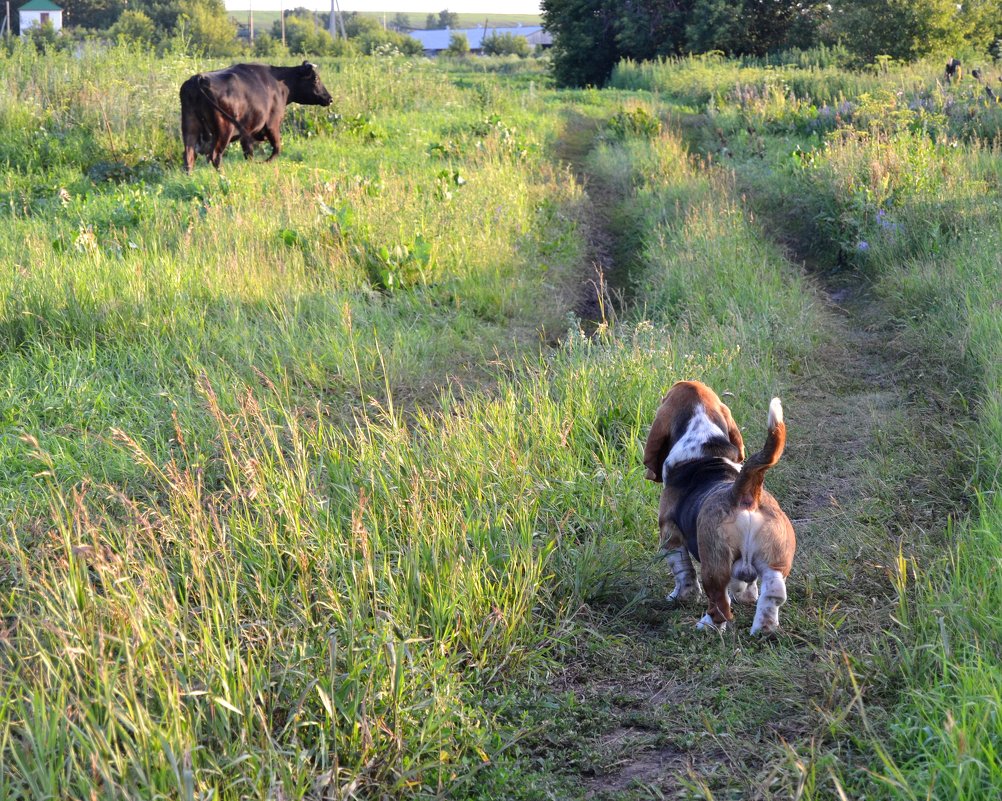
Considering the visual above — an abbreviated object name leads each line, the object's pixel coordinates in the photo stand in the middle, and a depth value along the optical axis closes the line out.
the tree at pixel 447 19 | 178.00
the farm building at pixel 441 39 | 118.22
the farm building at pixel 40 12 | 61.32
